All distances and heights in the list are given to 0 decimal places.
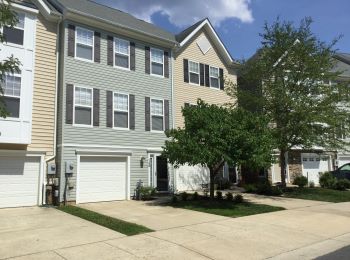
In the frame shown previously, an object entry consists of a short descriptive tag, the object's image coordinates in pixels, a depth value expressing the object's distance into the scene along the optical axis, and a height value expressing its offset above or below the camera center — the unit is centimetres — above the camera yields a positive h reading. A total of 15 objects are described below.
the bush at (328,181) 2462 -34
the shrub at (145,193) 1866 -72
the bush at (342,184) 2381 -53
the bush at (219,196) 1799 -87
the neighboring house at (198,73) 2231 +634
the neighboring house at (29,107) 1581 +302
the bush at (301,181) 2567 -33
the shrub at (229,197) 1784 -92
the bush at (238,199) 1748 -99
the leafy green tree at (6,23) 845 +345
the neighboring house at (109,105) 1744 +356
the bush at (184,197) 1794 -89
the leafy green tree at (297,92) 2045 +453
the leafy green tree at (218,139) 1556 +152
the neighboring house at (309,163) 2863 +98
